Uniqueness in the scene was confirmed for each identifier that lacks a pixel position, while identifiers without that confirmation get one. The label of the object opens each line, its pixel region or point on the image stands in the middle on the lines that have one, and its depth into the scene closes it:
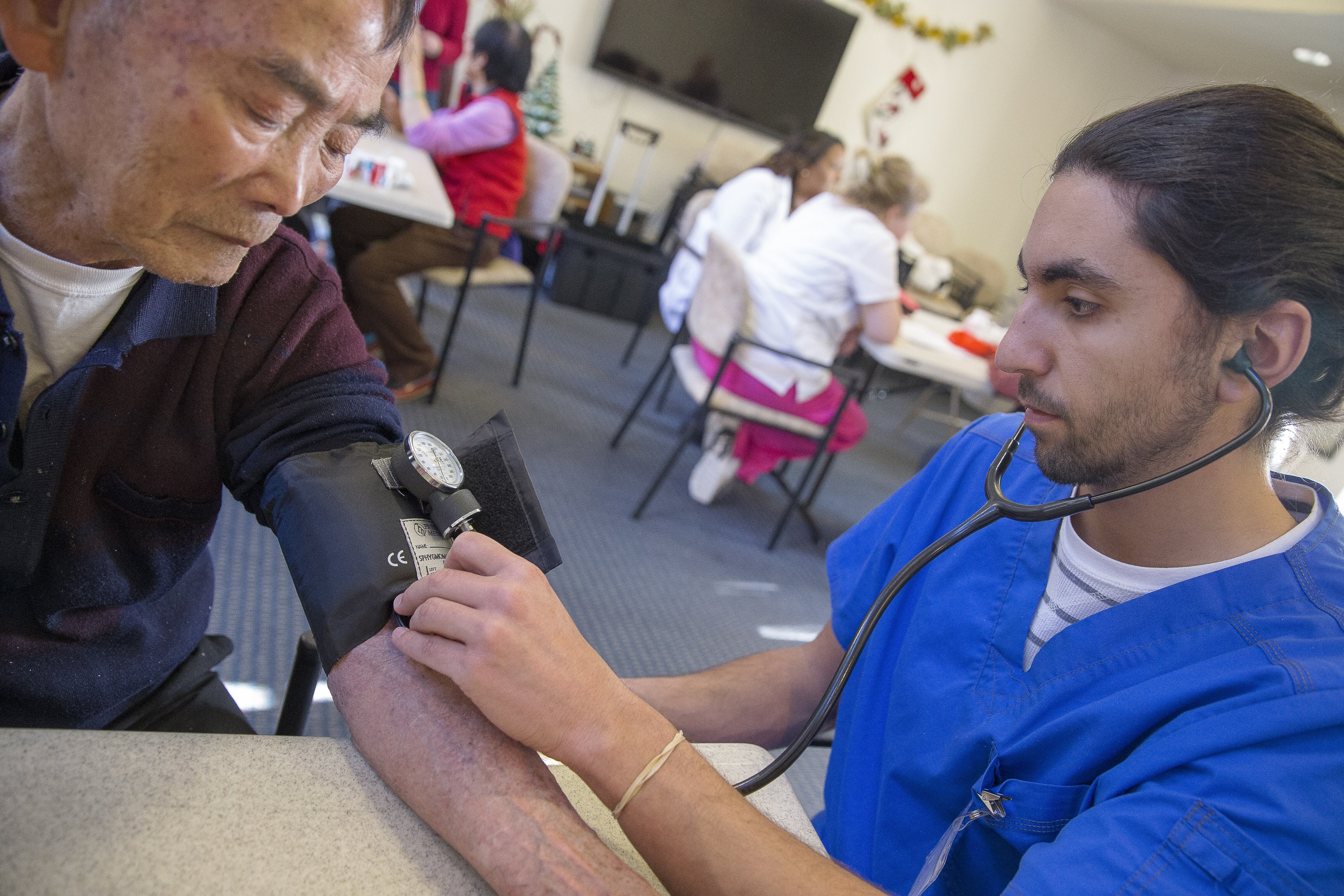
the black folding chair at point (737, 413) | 2.58
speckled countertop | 0.47
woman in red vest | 2.83
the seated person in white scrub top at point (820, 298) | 2.72
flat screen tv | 5.29
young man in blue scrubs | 0.62
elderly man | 0.58
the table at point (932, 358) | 2.78
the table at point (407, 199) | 2.21
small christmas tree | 5.04
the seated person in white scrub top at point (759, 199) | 3.29
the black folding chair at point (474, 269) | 2.77
